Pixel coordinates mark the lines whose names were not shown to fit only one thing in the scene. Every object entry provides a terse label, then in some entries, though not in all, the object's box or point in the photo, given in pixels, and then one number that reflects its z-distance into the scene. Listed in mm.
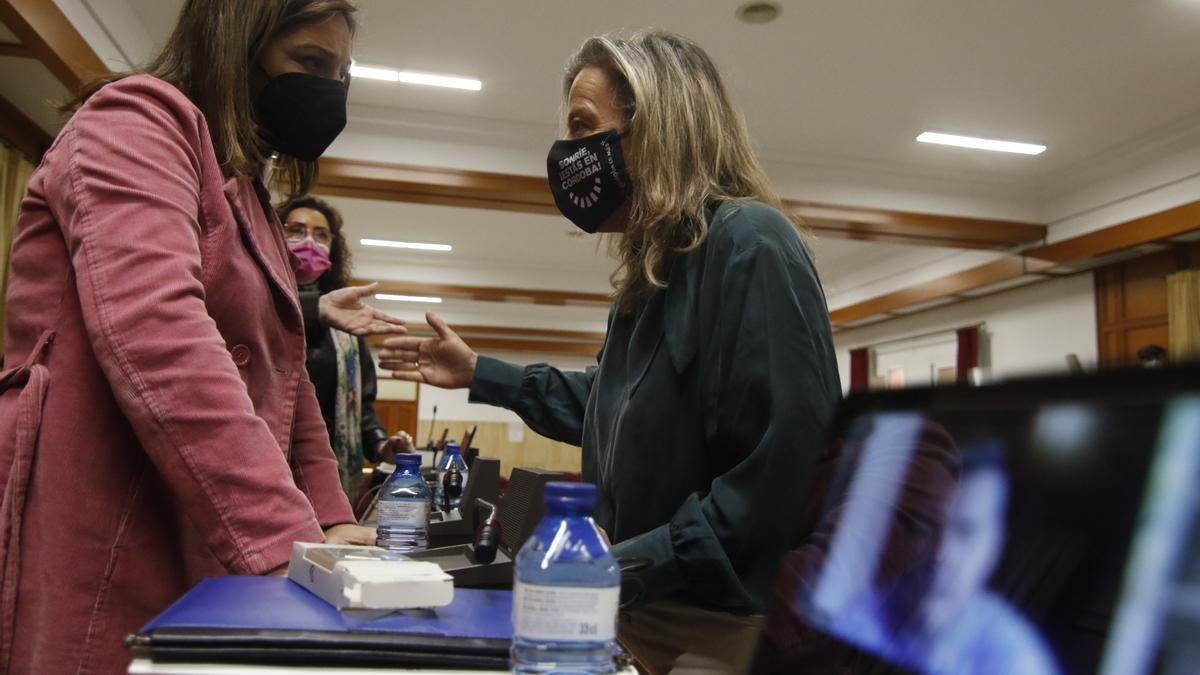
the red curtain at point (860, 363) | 10750
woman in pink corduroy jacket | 749
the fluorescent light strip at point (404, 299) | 11191
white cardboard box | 601
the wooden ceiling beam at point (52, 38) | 3164
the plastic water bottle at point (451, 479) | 2346
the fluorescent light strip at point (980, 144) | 5711
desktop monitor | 333
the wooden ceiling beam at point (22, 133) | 4174
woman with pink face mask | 2611
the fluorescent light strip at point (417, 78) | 4922
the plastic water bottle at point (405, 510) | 1624
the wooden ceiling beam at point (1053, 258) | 5641
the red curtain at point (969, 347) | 8414
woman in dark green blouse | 982
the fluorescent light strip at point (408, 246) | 9055
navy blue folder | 524
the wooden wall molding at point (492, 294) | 9828
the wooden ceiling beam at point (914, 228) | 6254
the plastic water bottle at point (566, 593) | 538
